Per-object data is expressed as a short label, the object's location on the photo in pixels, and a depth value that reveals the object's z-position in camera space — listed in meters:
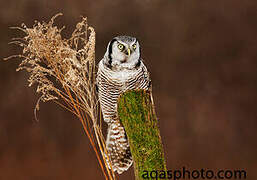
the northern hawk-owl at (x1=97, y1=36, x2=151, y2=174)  8.26
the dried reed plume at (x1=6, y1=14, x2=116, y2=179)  8.15
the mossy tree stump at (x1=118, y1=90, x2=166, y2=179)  8.19
